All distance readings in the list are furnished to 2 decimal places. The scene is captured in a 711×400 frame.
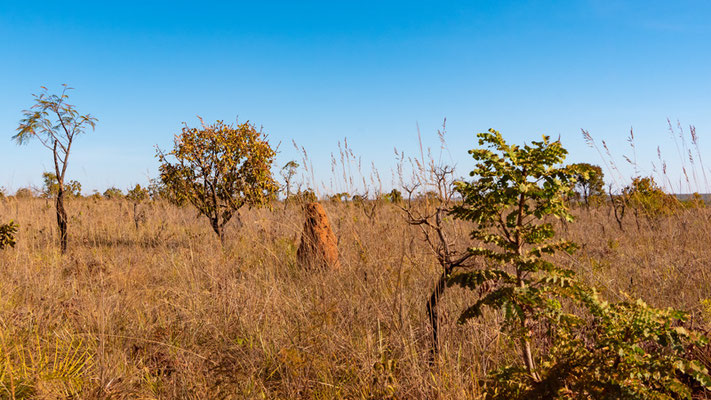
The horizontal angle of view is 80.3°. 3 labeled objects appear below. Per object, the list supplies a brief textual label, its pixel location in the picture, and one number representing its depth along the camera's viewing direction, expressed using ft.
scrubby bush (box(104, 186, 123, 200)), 64.01
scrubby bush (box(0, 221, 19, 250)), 16.30
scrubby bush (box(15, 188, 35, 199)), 52.80
